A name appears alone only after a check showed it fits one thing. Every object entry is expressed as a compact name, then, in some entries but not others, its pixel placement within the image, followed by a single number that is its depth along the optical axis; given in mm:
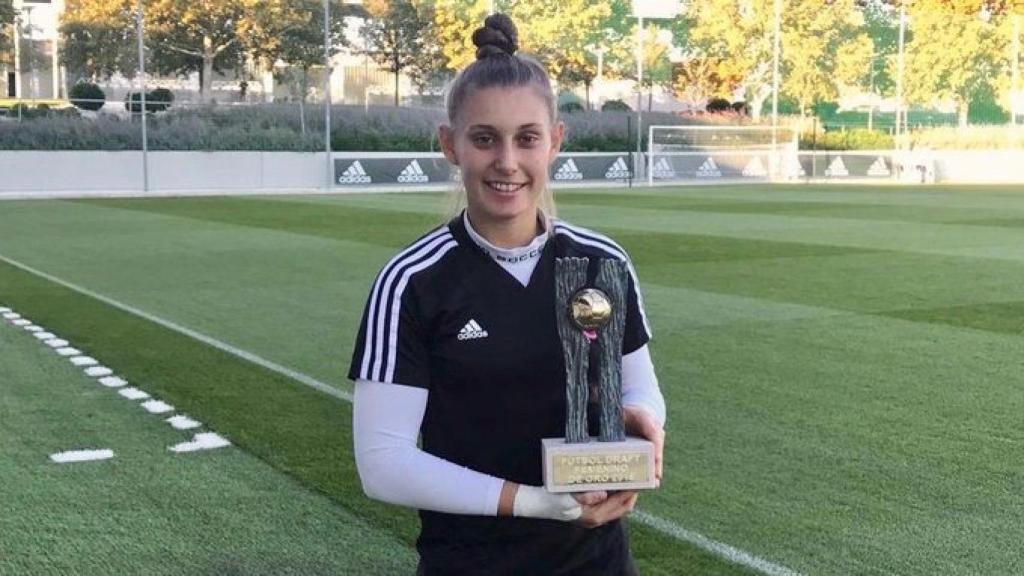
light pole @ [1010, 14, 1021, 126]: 44312
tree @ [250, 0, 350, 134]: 42250
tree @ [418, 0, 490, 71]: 43906
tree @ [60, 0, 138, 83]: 41562
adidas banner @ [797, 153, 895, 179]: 39406
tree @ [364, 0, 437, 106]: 46188
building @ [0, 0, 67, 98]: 43094
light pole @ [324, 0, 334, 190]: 33709
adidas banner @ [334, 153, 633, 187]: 34594
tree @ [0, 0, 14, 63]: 40656
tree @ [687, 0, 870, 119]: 49906
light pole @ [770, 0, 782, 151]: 39425
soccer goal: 38062
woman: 2182
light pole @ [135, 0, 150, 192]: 32062
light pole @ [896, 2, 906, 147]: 42312
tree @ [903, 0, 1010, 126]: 49156
